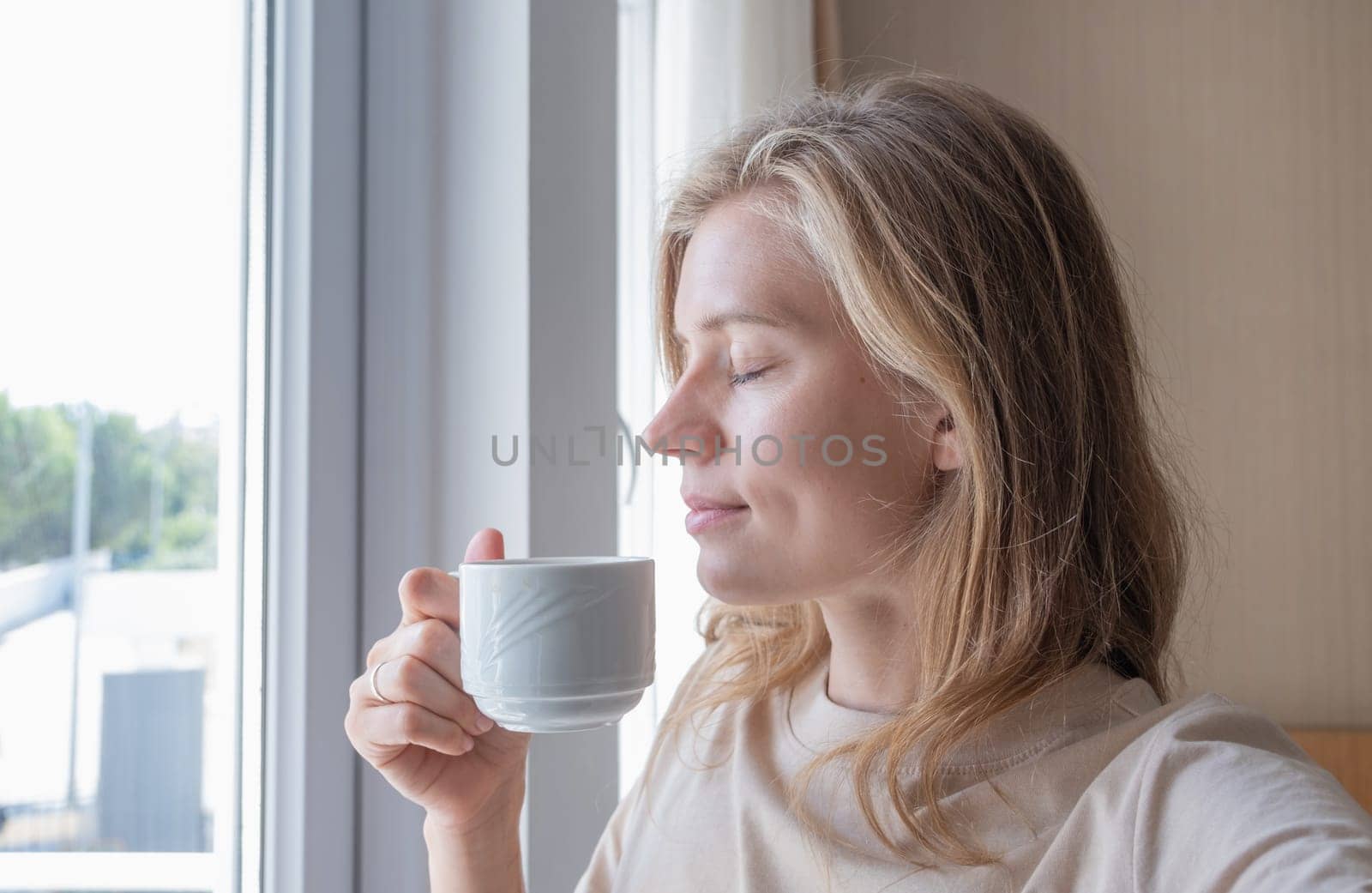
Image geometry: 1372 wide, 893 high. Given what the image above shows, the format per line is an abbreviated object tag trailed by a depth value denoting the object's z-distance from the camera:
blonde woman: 0.85
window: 0.72
